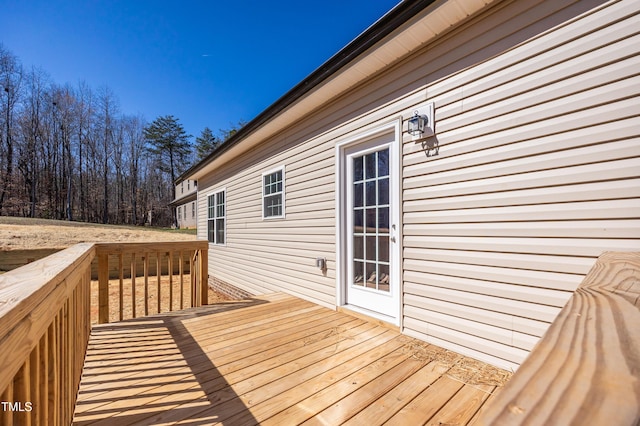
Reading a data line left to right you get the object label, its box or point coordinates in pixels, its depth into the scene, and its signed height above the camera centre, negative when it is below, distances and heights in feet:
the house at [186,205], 59.57 +3.85
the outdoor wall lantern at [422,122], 8.70 +3.05
